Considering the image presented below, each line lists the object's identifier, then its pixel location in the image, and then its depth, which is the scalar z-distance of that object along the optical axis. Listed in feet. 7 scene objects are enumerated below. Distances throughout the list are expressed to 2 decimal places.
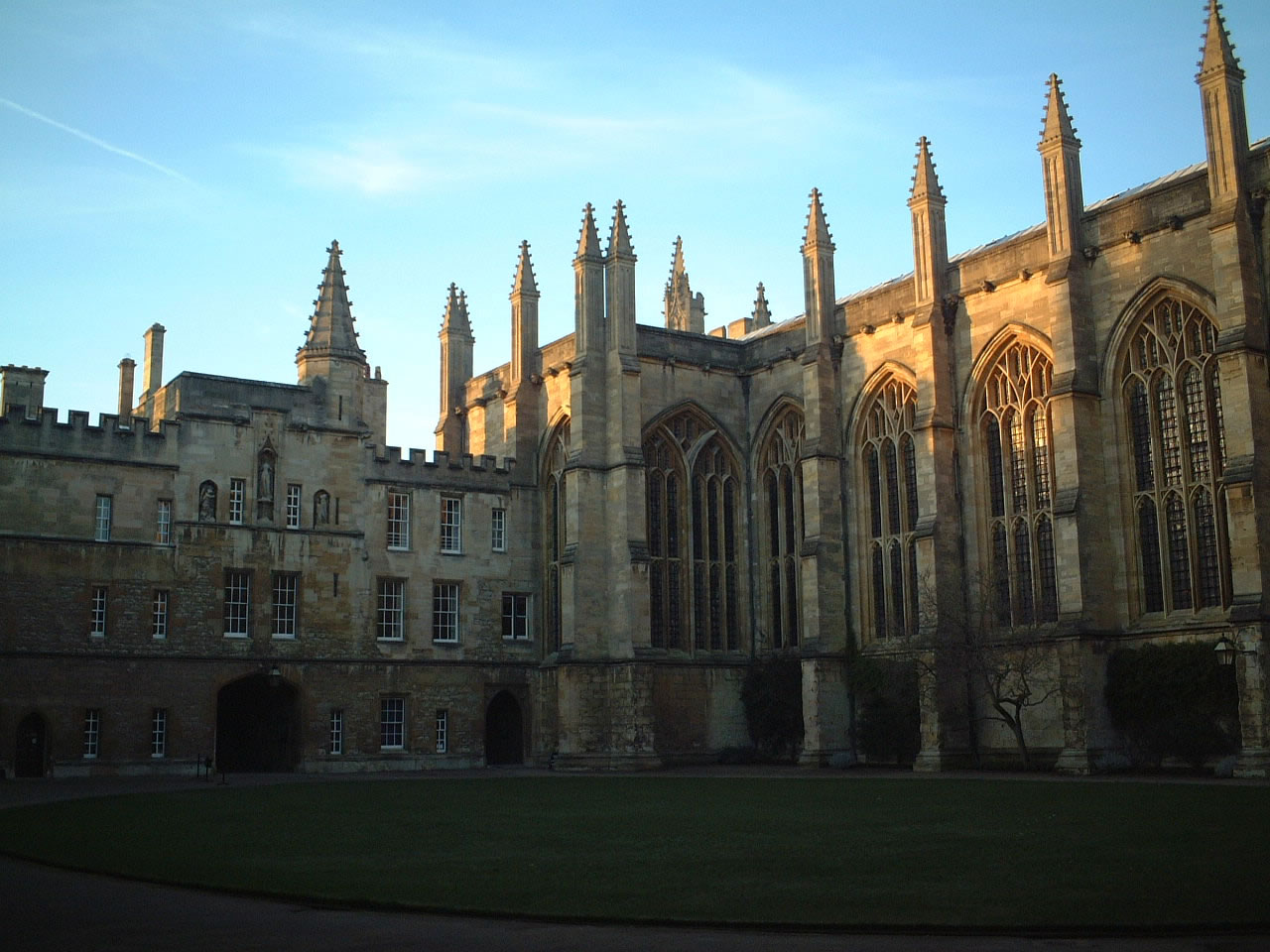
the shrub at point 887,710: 124.98
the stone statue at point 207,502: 134.21
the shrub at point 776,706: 139.03
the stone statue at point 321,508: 141.18
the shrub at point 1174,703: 100.94
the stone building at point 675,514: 108.78
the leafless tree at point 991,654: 112.16
